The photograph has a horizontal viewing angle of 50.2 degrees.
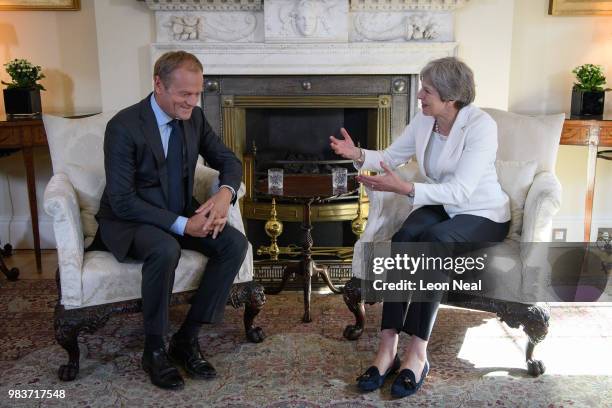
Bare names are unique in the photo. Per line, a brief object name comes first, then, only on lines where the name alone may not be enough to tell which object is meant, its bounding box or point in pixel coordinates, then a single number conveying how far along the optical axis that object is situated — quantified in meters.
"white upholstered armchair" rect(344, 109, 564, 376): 2.28
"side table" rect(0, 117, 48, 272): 3.27
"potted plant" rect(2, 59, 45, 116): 3.44
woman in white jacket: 2.20
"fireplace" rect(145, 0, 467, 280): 3.46
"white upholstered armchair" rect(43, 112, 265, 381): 2.21
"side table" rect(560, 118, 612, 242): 3.37
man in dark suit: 2.18
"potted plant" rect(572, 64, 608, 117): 3.54
